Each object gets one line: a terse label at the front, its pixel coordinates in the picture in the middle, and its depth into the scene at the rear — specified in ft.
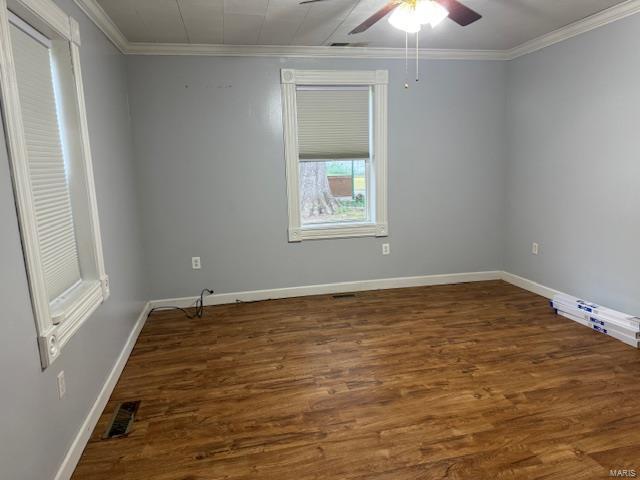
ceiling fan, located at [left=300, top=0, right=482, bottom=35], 7.47
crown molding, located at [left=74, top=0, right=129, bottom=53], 8.68
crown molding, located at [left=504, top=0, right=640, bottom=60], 10.10
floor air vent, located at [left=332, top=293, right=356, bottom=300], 14.43
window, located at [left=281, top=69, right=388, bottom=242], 13.61
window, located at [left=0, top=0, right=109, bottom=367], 5.44
